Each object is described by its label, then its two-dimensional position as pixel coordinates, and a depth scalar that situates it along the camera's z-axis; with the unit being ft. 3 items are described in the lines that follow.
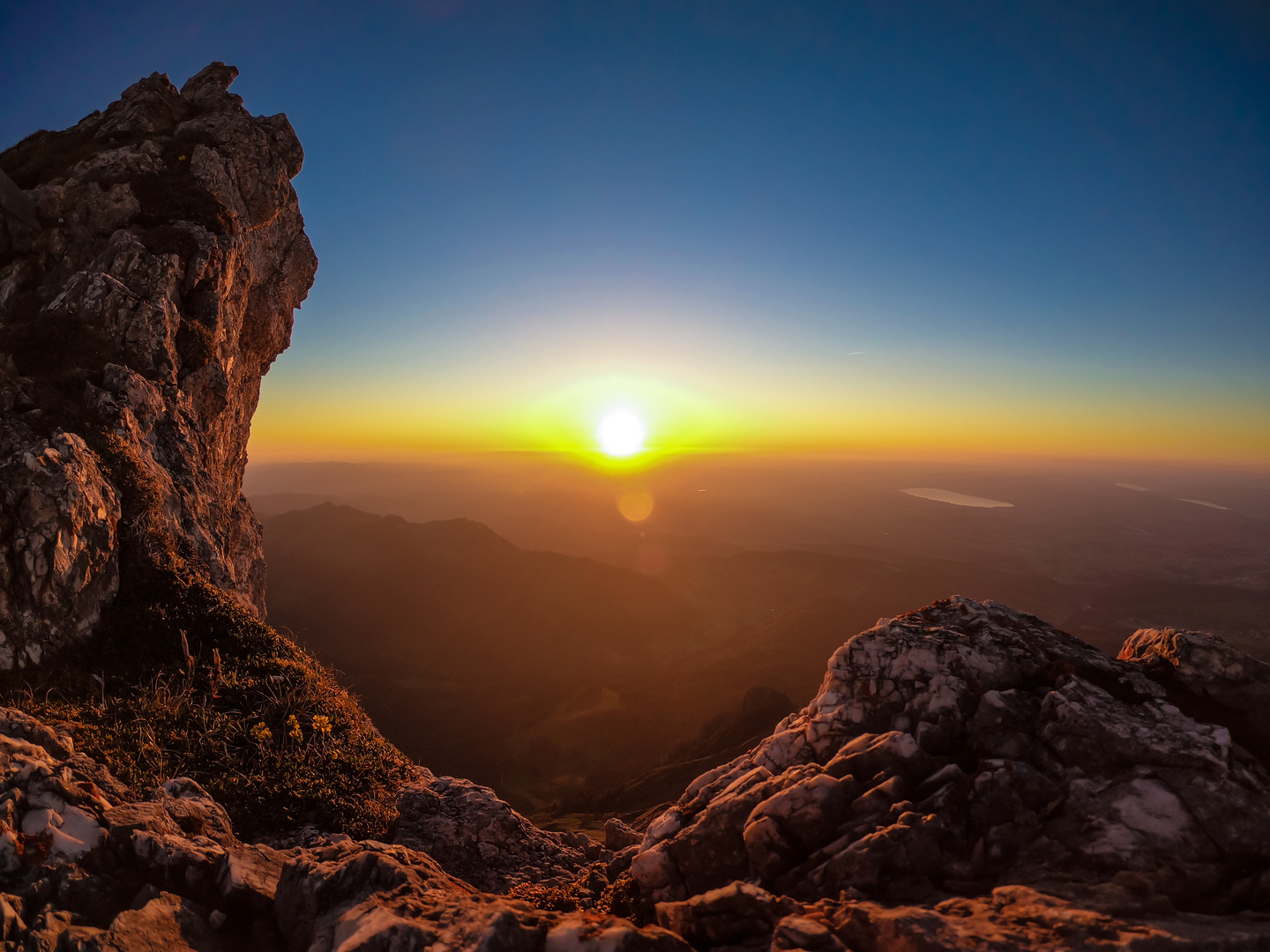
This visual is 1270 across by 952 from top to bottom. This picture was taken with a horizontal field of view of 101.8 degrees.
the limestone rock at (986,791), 17.72
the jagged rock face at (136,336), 32.96
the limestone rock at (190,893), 15.57
